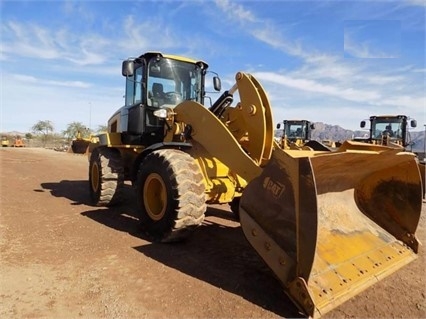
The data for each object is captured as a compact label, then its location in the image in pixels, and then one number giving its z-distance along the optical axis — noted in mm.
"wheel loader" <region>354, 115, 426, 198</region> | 15906
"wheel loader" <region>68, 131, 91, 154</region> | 25664
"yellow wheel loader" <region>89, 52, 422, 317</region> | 3387
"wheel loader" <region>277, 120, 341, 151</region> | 20859
